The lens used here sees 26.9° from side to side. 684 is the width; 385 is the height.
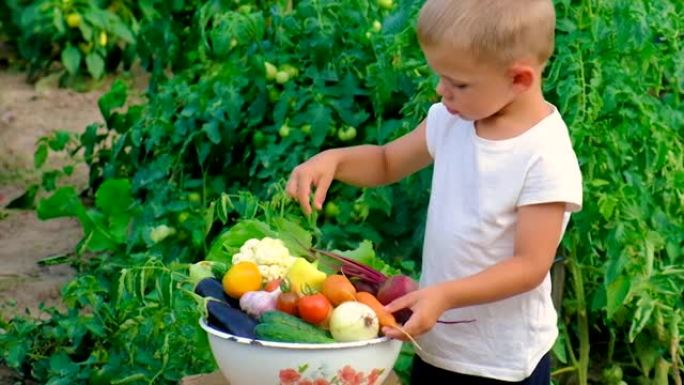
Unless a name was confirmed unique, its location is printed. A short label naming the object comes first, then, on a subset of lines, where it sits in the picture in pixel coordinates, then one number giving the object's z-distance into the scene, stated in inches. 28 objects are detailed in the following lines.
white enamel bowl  99.9
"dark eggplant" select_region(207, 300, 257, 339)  102.3
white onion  99.6
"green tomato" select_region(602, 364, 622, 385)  158.6
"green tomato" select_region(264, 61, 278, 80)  174.6
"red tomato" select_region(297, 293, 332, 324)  100.9
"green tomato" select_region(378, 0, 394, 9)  170.7
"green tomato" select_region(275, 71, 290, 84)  173.6
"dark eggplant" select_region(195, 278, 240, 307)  107.0
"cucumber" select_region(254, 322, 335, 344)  99.5
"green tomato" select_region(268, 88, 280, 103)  175.9
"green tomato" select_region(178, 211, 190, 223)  179.2
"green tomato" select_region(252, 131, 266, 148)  174.1
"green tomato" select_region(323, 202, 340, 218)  162.9
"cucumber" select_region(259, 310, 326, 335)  100.0
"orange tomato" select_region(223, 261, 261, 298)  106.8
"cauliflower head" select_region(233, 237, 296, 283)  108.8
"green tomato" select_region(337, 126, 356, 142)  165.8
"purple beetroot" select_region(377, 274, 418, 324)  105.3
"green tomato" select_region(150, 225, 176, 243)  178.4
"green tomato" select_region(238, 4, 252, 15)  189.3
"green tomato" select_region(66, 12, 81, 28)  283.7
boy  97.0
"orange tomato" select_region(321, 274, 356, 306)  102.7
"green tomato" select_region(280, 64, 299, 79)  174.6
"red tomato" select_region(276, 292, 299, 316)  102.7
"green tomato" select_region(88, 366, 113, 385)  151.9
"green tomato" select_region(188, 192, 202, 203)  182.5
